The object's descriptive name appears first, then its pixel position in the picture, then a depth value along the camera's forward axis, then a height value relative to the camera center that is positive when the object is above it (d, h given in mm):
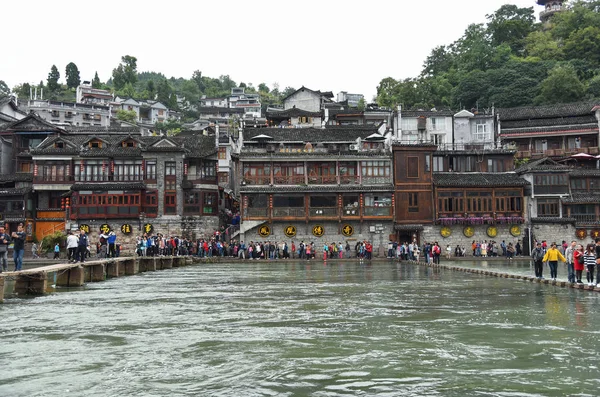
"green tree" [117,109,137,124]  125625 +24397
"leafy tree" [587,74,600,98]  88000 +20081
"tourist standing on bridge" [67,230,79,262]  27922 -274
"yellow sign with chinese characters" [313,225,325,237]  58219 +526
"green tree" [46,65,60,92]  141875 +35682
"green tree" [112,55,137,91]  164250 +43059
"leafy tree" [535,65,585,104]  87375 +19857
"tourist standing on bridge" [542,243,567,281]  27172 -1010
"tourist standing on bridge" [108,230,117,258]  38719 -415
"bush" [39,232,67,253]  52875 -83
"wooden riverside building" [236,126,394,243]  58031 +3916
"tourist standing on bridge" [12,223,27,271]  23697 -206
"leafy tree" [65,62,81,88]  150750 +38710
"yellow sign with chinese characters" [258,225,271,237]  58012 +585
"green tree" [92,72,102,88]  153125 +37853
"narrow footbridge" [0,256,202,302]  22861 -1504
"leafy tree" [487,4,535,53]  117438 +37937
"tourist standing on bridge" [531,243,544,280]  28750 -1067
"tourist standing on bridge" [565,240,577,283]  25922 -1272
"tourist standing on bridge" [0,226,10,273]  22319 -257
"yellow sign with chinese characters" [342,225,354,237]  58406 +500
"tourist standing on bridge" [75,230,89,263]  28578 -242
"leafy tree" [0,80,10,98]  180088 +44049
